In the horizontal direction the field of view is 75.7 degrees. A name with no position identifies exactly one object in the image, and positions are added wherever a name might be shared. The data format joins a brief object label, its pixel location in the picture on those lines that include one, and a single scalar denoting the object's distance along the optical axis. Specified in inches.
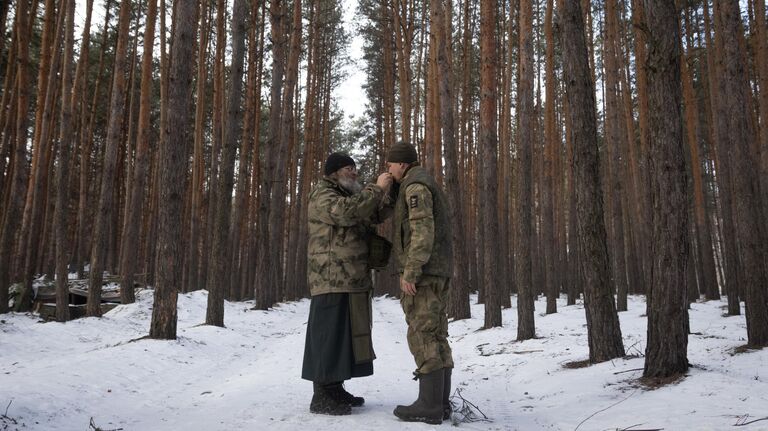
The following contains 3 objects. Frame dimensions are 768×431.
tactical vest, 148.0
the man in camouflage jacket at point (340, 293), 148.6
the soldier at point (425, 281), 138.7
